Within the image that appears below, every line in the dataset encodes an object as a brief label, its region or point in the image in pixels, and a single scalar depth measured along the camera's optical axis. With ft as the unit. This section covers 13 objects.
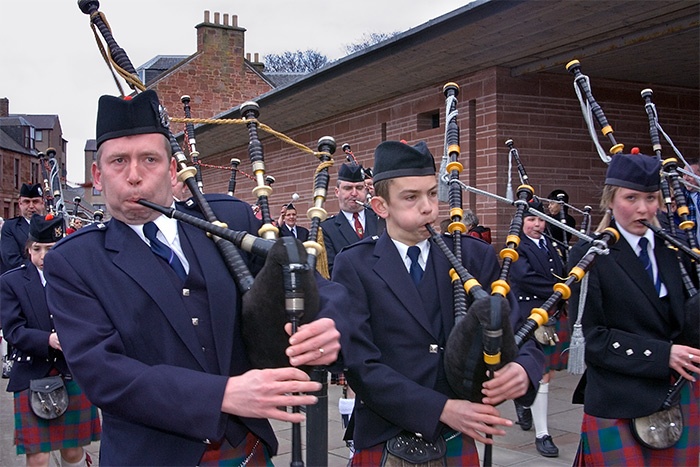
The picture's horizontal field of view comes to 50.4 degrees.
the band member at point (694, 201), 16.10
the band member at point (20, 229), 25.94
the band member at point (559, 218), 21.01
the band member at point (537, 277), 18.52
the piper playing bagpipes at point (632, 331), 9.55
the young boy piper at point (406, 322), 7.56
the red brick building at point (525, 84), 19.72
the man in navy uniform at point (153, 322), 5.87
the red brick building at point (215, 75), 76.74
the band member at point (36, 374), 13.92
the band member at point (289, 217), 29.27
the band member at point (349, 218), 19.10
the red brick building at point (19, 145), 127.13
